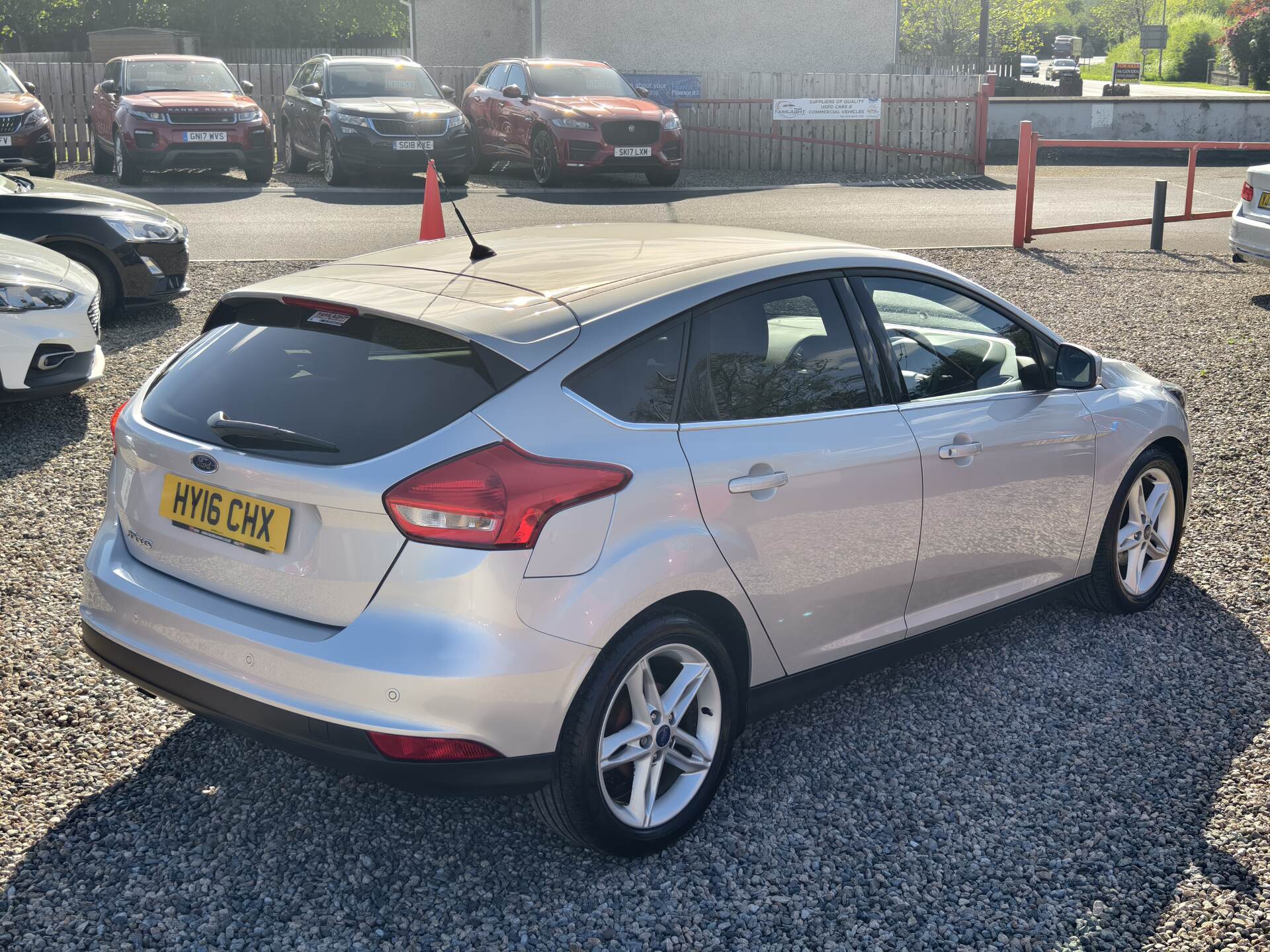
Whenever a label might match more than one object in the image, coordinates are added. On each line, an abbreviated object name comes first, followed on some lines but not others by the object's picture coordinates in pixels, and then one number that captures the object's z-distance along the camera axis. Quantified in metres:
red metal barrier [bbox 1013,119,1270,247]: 14.15
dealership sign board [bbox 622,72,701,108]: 23.36
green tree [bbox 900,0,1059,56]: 56.47
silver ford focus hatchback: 2.99
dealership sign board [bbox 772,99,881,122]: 23.11
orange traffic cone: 10.17
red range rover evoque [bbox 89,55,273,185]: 17.98
